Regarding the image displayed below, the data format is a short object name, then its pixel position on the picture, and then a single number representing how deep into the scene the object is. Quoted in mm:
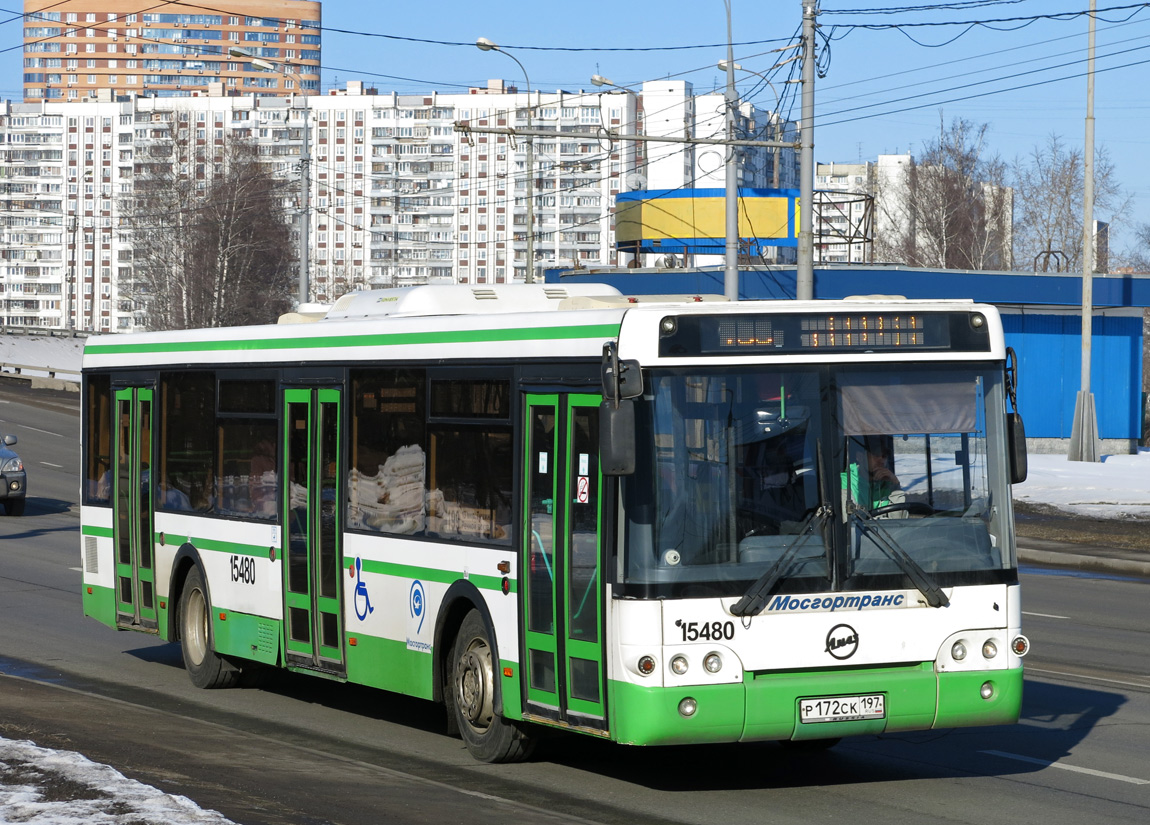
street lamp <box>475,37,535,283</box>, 41031
